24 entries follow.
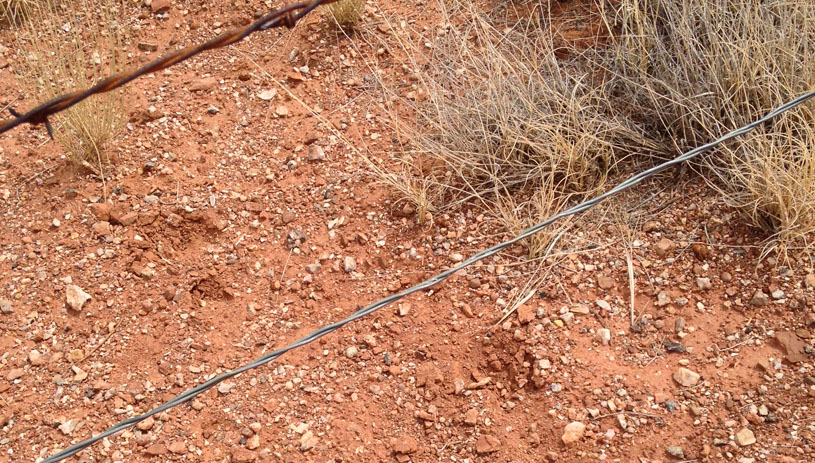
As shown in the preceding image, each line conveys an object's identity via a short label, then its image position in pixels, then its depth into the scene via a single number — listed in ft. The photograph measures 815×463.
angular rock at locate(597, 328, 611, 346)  8.20
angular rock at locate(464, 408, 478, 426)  7.77
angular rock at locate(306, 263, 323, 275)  9.18
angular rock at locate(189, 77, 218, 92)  11.17
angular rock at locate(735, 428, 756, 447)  7.25
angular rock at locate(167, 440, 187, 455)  7.80
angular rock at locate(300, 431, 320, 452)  7.73
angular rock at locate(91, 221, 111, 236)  9.62
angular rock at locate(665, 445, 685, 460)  7.28
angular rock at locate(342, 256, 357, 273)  9.14
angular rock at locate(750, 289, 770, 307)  8.20
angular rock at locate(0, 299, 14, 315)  9.04
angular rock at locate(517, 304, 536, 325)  8.41
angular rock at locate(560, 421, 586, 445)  7.48
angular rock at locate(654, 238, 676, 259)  8.80
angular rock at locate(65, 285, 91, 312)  8.98
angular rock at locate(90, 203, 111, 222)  9.75
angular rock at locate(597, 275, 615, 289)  8.64
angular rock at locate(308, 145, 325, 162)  10.27
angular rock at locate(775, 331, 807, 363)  7.75
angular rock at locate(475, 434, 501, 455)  7.57
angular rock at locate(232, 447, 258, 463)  7.70
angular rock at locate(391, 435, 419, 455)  7.66
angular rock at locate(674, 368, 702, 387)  7.75
